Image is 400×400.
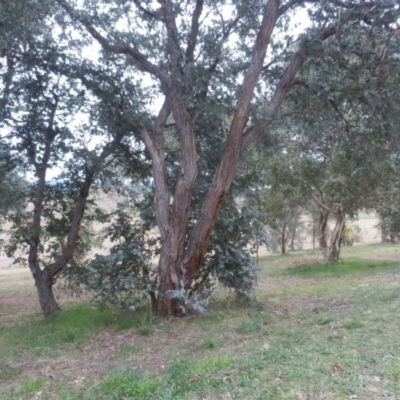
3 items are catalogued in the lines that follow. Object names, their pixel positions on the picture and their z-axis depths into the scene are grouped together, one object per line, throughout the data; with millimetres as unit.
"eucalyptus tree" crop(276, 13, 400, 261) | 7582
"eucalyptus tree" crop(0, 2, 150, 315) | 9008
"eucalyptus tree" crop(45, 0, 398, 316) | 8164
